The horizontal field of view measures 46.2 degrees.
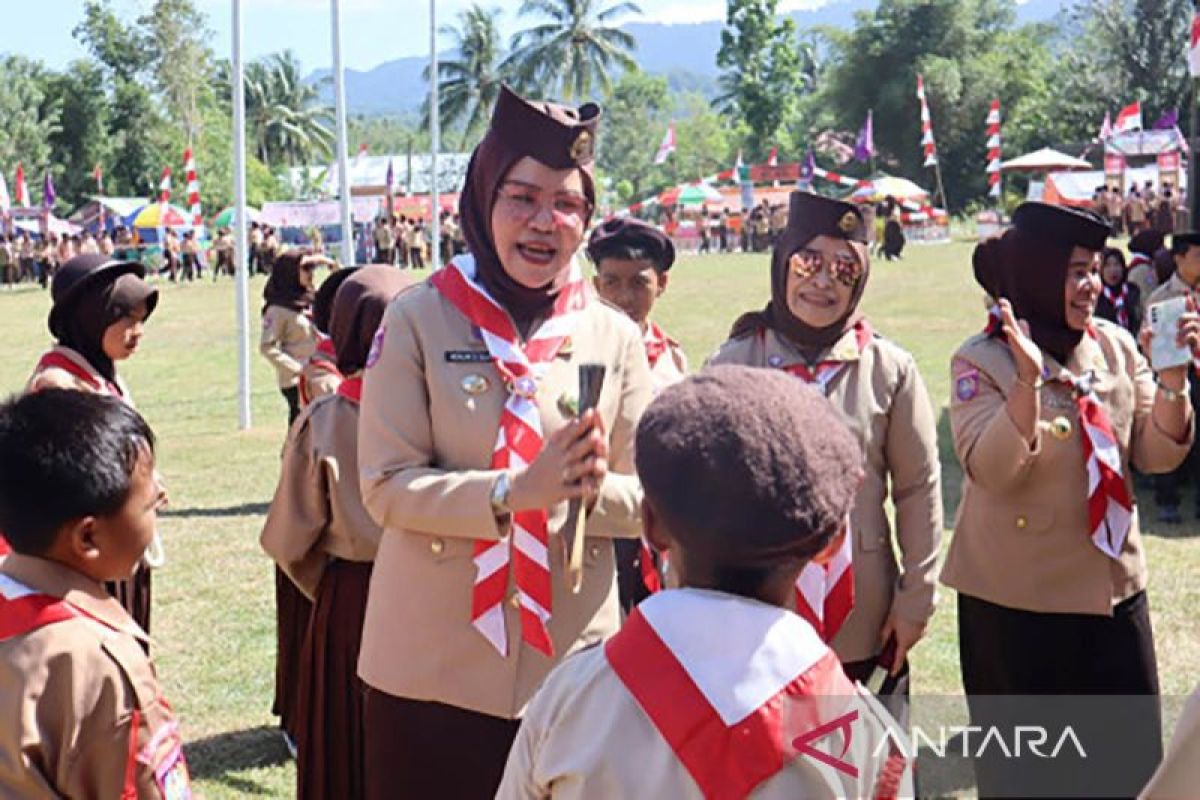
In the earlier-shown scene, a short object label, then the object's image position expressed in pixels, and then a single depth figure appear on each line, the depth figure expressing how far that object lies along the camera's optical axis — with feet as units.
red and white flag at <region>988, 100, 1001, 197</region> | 111.75
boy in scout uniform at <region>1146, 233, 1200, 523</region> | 27.66
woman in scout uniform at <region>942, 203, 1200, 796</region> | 14.19
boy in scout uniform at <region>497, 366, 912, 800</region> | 6.26
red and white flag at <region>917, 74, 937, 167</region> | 150.00
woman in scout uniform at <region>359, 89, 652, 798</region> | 10.39
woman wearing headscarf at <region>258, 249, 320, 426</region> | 33.24
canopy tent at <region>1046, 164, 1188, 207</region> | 143.13
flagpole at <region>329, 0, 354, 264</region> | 46.01
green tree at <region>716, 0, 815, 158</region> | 260.62
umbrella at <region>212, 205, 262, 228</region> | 172.86
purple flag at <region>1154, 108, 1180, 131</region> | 169.46
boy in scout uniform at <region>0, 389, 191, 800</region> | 8.20
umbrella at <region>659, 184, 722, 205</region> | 191.66
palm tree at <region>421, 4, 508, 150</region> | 253.83
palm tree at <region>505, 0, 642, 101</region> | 240.12
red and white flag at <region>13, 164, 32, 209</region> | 155.02
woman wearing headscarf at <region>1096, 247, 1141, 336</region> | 34.55
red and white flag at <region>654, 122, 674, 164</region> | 185.06
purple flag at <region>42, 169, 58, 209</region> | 160.66
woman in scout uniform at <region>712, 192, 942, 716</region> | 13.42
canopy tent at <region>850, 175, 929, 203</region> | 157.54
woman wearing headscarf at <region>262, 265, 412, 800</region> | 15.08
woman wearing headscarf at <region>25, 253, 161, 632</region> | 17.07
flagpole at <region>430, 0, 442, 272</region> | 76.79
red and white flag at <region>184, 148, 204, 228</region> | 62.95
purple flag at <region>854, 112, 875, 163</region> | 180.51
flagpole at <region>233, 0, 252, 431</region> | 45.60
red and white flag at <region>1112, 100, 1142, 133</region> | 123.24
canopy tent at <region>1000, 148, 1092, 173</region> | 152.87
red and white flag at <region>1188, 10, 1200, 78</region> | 35.68
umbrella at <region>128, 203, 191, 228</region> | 150.04
